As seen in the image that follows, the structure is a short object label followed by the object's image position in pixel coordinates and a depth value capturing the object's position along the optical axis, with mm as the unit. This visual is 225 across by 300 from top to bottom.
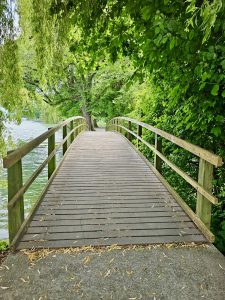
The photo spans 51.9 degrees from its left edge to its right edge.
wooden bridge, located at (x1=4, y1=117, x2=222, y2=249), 2466
